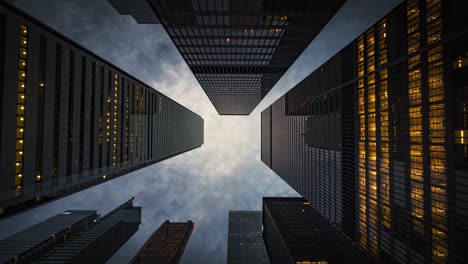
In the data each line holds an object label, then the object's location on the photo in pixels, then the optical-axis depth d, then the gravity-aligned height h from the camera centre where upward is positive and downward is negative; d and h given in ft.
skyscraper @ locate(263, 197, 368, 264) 261.65 -164.12
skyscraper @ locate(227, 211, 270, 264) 579.60 -369.46
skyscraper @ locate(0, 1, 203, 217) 84.94 +12.54
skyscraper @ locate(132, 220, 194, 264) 588.91 -385.43
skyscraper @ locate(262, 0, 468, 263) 89.15 +0.18
